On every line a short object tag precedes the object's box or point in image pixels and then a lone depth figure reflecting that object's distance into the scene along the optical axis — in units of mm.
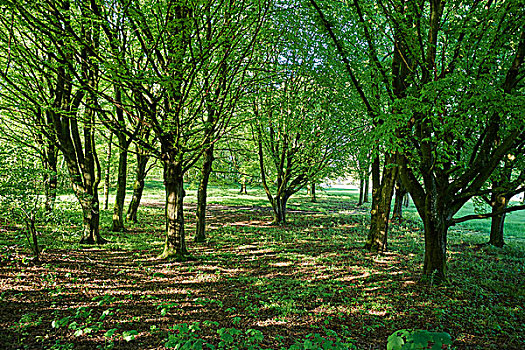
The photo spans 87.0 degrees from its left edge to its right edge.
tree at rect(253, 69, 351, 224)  13539
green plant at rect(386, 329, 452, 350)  1893
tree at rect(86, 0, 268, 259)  6586
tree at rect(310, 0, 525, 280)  5285
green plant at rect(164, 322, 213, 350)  2689
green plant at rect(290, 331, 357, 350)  2785
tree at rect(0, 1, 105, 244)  8172
